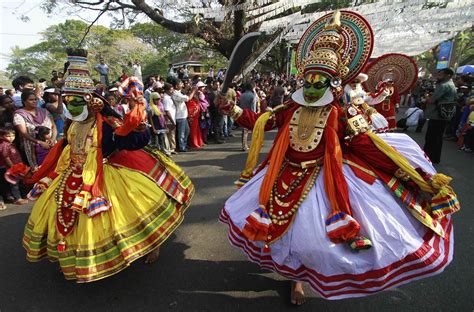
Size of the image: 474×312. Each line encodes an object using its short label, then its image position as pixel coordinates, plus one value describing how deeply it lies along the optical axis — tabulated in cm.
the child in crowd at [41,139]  468
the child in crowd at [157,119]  679
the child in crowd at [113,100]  596
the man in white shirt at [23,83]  539
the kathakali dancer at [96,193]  241
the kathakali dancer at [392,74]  398
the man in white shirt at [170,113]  711
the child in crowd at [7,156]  437
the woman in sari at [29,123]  456
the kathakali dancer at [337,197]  192
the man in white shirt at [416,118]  1047
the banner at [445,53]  1690
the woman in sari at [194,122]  796
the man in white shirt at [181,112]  739
